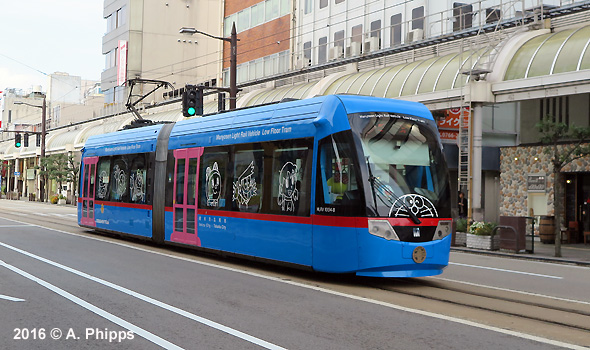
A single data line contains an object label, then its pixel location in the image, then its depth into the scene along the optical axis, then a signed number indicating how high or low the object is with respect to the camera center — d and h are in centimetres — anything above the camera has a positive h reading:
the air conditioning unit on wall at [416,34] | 3350 +802
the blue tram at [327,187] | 1133 +27
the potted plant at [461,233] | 2359 -92
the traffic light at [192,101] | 2508 +351
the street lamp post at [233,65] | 2683 +522
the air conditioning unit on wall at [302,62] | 4269 +842
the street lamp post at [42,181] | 6968 +175
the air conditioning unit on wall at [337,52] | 3934 +834
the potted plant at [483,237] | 2203 -98
